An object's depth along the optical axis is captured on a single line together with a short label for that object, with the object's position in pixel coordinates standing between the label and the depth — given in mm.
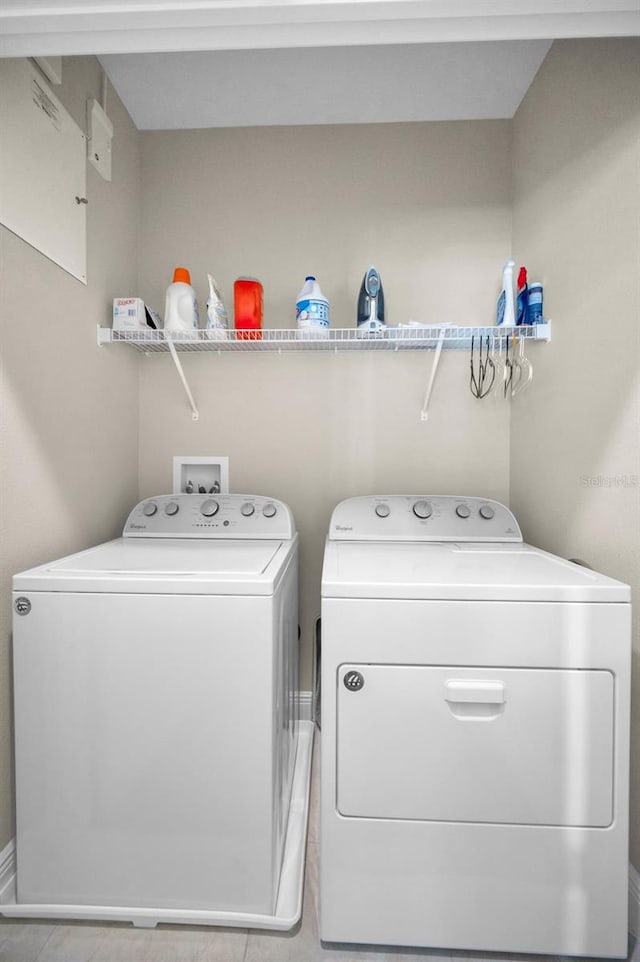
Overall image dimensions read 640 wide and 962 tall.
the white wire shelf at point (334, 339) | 1733
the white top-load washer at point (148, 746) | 1153
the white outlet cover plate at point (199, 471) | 2109
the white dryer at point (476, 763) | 1080
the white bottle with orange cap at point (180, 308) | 1803
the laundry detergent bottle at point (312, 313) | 1758
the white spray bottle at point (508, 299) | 1753
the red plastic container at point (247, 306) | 1832
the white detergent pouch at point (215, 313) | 1790
